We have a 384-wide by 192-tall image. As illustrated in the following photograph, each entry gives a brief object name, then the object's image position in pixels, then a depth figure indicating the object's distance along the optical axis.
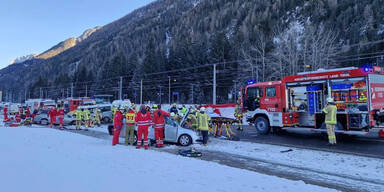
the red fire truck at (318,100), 10.77
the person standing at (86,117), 19.04
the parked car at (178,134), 10.83
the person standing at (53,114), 19.88
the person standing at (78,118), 18.49
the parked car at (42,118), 24.22
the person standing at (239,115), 16.12
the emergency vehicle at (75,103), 36.72
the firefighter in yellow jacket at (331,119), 10.10
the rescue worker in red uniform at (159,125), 10.30
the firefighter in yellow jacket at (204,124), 10.62
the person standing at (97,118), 20.80
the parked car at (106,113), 24.16
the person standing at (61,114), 19.01
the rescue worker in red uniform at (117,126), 10.61
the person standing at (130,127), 10.34
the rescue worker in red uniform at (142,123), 9.94
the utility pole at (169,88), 50.94
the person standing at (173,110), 16.23
